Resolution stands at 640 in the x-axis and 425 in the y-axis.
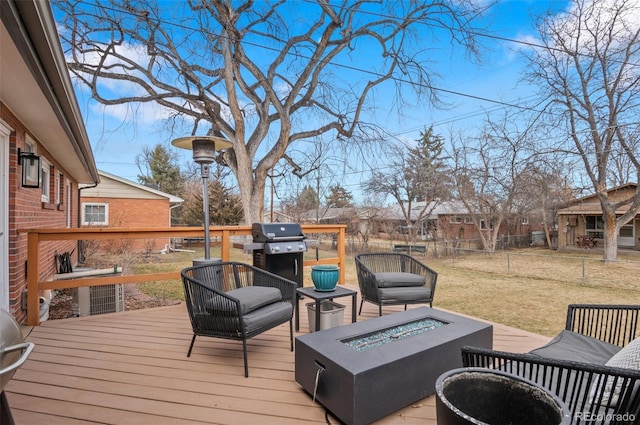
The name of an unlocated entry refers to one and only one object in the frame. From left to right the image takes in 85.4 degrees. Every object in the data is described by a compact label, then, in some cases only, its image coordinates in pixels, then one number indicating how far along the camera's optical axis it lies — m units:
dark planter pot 1.15
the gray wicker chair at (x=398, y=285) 3.59
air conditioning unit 4.07
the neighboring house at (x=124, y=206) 13.66
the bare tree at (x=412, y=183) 15.77
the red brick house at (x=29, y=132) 1.75
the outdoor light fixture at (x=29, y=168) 3.52
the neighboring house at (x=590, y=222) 16.00
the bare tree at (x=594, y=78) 9.82
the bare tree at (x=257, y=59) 7.42
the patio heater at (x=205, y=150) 4.00
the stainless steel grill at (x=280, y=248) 4.32
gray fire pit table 1.82
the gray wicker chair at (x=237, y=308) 2.53
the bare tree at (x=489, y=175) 11.34
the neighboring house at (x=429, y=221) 17.30
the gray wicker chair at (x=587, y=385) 1.23
